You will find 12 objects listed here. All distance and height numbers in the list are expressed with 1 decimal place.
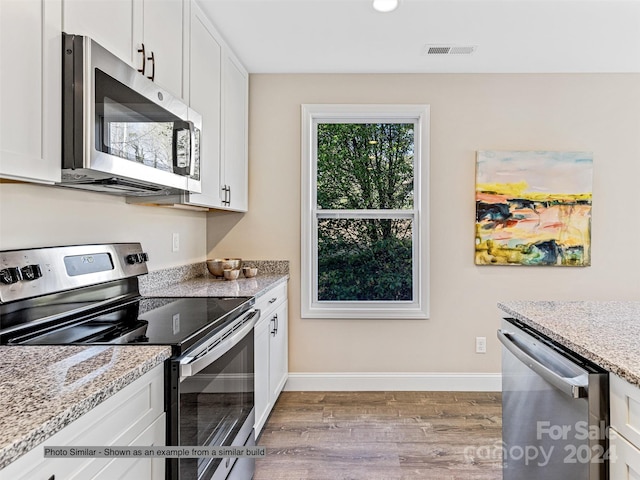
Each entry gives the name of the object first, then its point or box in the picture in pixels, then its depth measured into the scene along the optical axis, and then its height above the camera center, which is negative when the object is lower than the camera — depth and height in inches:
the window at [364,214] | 134.0 +9.0
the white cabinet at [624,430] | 40.4 -18.5
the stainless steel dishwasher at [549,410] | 45.6 -21.3
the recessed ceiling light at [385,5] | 88.0 +50.0
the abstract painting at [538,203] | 127.8 +12.0
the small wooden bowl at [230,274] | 113.9 -8.6
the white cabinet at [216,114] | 87.1 +30.8
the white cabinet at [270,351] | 93.4 -27.2
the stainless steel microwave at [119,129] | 49.5 +15.7
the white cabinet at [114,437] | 29.7 -16.8
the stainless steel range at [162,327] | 51.1 -11.9
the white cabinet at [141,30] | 52.4 +30.7
